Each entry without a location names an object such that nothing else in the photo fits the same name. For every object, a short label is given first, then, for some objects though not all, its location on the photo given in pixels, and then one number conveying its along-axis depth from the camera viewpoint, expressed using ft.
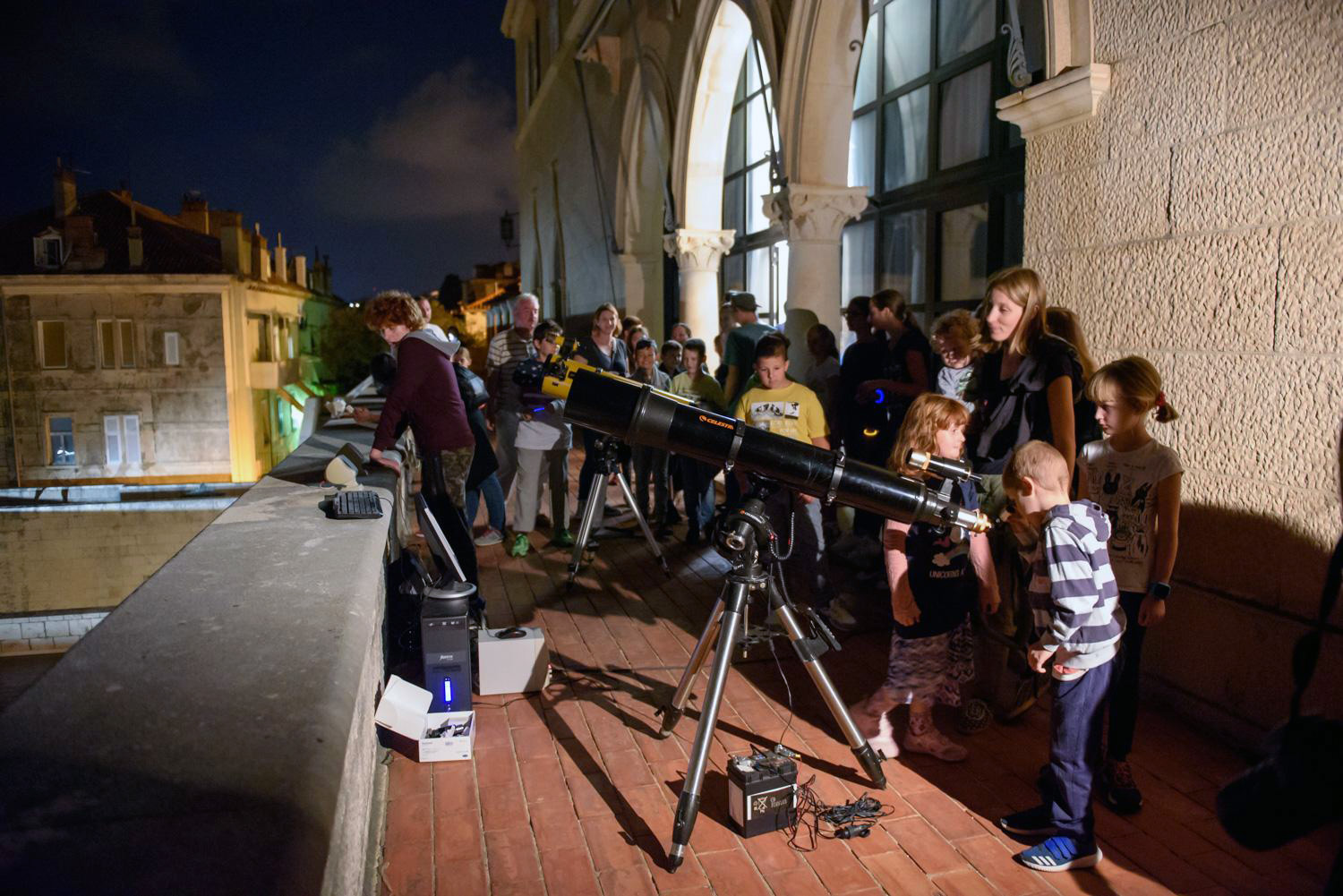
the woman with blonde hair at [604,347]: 19.65
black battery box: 8.98
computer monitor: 12.16
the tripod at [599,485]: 17.60
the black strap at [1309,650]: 4.18
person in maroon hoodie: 14.38
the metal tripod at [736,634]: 8.59
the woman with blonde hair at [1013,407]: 11.03
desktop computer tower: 10.99
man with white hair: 20.08
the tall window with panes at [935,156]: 18.63
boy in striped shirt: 8.33
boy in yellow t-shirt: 14.19
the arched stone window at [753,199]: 30.12
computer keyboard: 10.84
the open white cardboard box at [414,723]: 10.34
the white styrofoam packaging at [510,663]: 12.48
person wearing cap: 20.97
